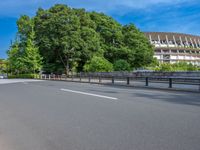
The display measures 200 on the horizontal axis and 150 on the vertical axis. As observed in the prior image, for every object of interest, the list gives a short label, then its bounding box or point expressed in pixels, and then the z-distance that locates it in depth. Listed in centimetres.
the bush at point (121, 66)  3631
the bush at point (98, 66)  3367
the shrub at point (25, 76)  3844
